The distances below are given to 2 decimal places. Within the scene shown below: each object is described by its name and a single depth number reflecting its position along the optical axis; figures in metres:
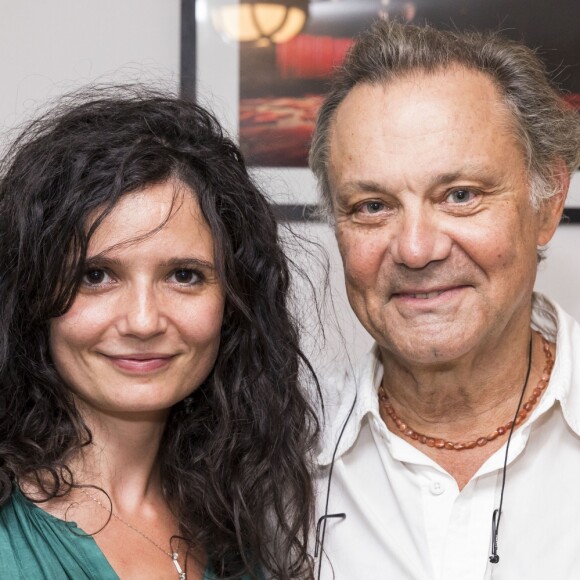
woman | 1.54
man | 1.72
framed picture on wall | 2.34
